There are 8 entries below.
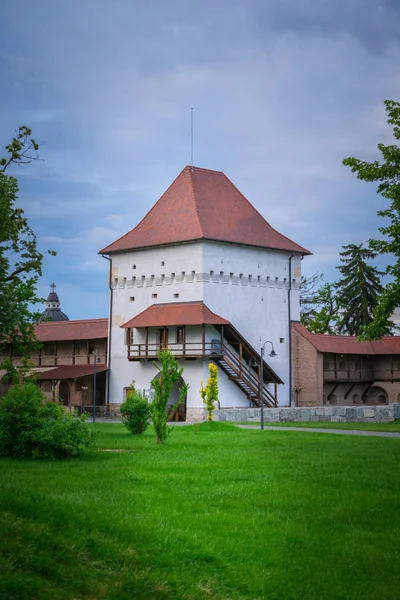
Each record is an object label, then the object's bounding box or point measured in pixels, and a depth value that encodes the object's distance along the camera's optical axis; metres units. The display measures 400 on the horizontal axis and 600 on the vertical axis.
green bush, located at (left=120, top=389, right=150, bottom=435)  24.05
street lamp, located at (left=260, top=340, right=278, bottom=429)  40.64
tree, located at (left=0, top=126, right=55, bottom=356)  30.02
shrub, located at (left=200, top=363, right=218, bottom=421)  34.88
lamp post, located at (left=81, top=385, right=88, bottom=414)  46.69
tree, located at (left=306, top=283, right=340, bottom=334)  63.57
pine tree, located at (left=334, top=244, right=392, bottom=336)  63.78
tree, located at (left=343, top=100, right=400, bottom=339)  28.59
